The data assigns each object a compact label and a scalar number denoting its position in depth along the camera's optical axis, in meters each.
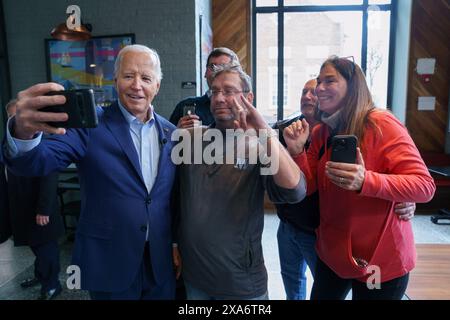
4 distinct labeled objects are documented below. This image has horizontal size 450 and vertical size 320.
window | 5.10
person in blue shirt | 1.23
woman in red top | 1.18
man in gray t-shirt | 1.24
